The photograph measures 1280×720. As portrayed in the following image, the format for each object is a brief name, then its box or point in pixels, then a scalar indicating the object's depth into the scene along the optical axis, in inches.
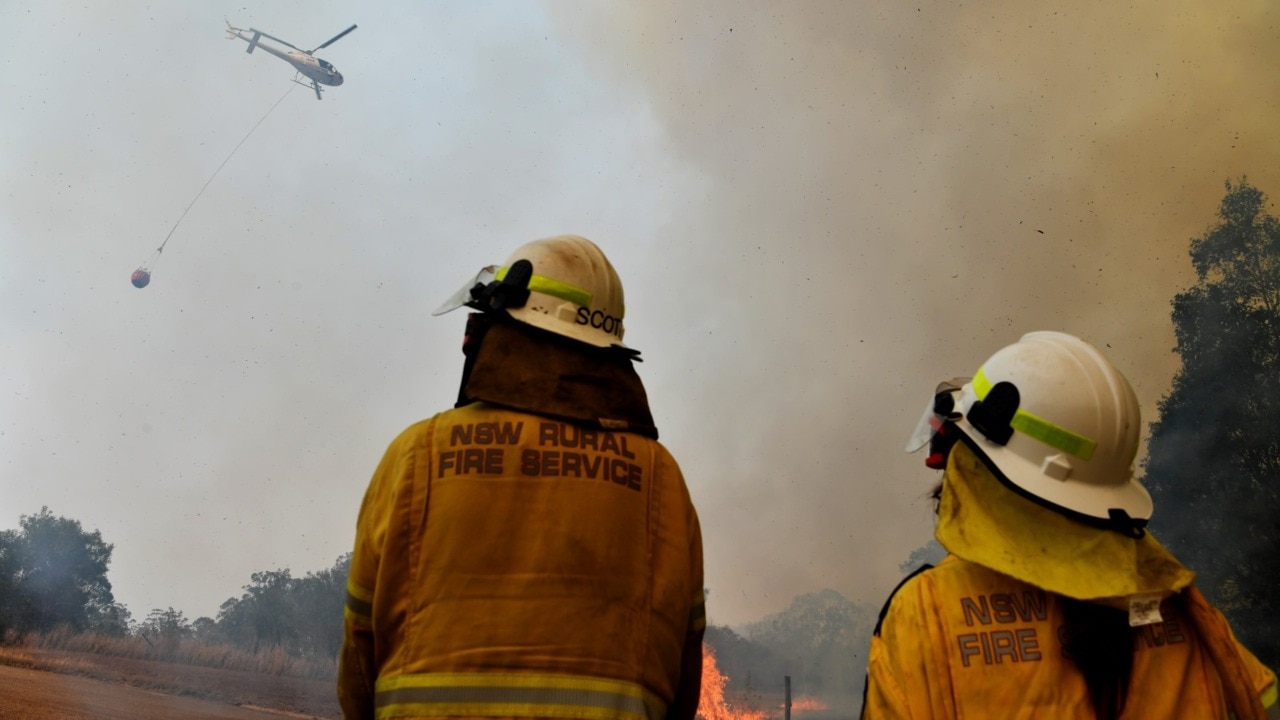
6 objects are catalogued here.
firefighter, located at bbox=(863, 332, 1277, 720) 95.7
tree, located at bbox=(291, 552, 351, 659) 767.7
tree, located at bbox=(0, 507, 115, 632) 574.2
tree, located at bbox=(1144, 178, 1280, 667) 593.0
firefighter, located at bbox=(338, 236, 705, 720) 103.3
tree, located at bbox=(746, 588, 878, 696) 994.7
